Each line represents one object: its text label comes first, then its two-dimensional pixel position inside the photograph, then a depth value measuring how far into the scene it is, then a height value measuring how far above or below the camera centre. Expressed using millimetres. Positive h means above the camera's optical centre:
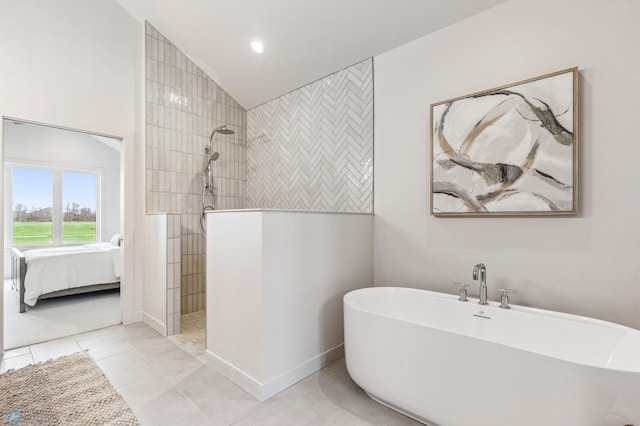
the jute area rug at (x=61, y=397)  1686 -1160
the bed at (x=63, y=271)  3568 -774
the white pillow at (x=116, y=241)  4760 -471
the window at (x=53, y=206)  5039 +92
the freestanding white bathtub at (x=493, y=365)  1136 -724
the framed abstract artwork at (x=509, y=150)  1837 +420
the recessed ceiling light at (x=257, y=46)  3069 +1709
